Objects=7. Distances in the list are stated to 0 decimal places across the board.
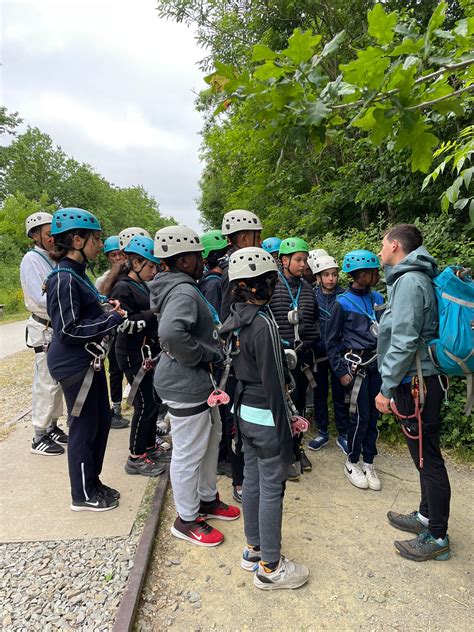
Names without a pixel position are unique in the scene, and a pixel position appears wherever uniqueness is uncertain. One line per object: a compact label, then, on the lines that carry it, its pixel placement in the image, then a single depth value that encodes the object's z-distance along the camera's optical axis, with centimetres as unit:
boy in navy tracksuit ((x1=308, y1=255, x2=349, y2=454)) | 422
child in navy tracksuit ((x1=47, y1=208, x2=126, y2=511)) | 301
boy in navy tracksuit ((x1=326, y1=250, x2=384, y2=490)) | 365
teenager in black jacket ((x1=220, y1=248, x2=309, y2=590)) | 233
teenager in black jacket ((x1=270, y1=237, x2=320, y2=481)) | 371
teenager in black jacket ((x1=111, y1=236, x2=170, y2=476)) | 386
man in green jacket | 250
